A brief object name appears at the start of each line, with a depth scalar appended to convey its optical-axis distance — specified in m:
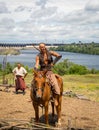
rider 4.59
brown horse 4.22
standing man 7.77
